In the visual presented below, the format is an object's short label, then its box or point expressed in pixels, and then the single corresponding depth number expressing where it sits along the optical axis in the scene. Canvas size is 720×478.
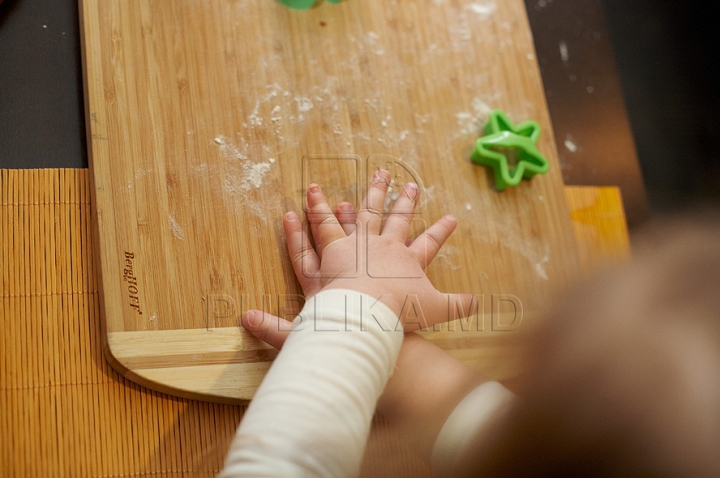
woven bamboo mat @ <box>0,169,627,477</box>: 0.46
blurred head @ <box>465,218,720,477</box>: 0.28
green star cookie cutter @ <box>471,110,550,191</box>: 0.61
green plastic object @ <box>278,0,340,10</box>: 0.60
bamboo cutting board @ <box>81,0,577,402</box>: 0.49
